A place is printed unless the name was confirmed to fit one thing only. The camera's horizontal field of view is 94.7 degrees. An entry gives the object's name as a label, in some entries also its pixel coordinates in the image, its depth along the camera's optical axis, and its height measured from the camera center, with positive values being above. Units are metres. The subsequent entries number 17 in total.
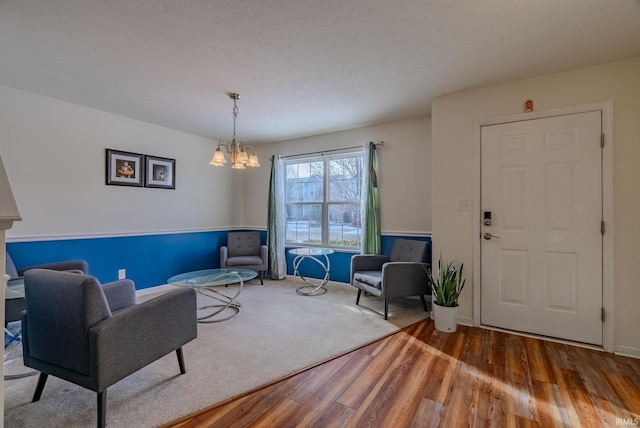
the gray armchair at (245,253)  4.51 -0.62
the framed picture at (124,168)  3.75 +0.61
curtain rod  4.16 +1.02
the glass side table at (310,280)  4.13 -0.90
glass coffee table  2.98 -0.68
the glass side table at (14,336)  2.07 -1.07
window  4.52 +0.26
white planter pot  2.86 -1.00
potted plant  2.86 -0.81
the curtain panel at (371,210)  4.13 +0.08
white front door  2.52 -0.10
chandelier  2.93 +0.58
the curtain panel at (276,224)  4.98 -0.15
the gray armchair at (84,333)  1.52 -0.65
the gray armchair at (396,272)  3.18 -0.66
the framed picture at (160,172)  4.16 +0.63
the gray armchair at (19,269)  2.35 -0.55
